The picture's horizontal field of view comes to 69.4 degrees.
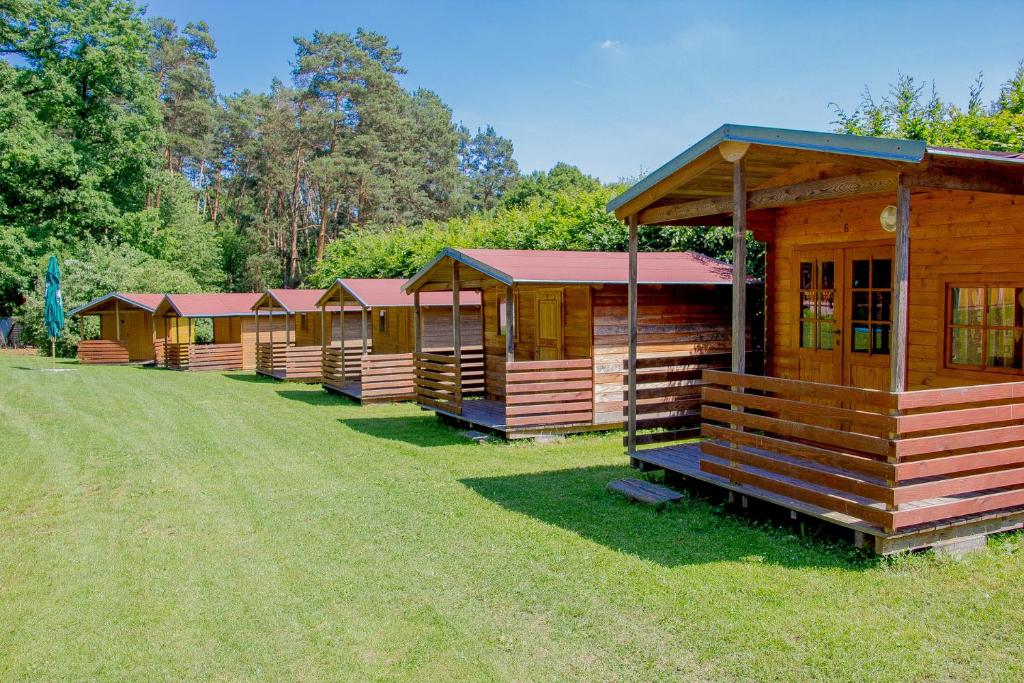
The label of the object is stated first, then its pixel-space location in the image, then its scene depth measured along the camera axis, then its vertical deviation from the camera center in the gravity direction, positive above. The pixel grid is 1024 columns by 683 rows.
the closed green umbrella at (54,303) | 23.75 +0.71
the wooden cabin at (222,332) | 27.33 -0.36
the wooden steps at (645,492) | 7.19 -1.73
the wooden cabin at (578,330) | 11.34 -0.16
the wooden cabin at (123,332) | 30.17 -0.34
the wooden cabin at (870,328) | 5.43 -0.11
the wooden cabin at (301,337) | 22.02 -0.49
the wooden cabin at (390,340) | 16.62 -0.49
